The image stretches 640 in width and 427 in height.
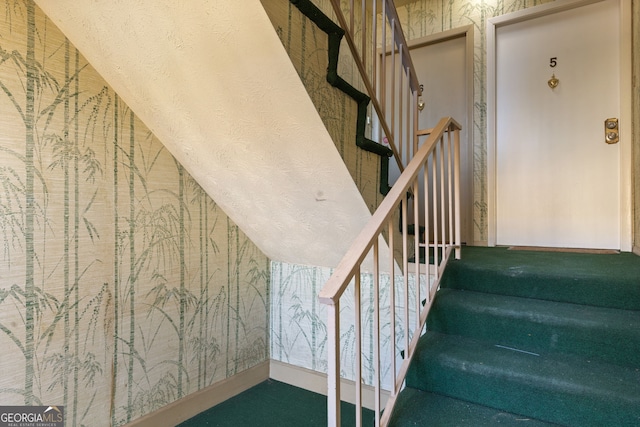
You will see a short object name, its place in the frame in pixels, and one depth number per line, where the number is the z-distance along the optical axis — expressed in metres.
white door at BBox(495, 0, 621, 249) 2.45
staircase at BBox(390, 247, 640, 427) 1.22
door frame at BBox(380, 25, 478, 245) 2.84
